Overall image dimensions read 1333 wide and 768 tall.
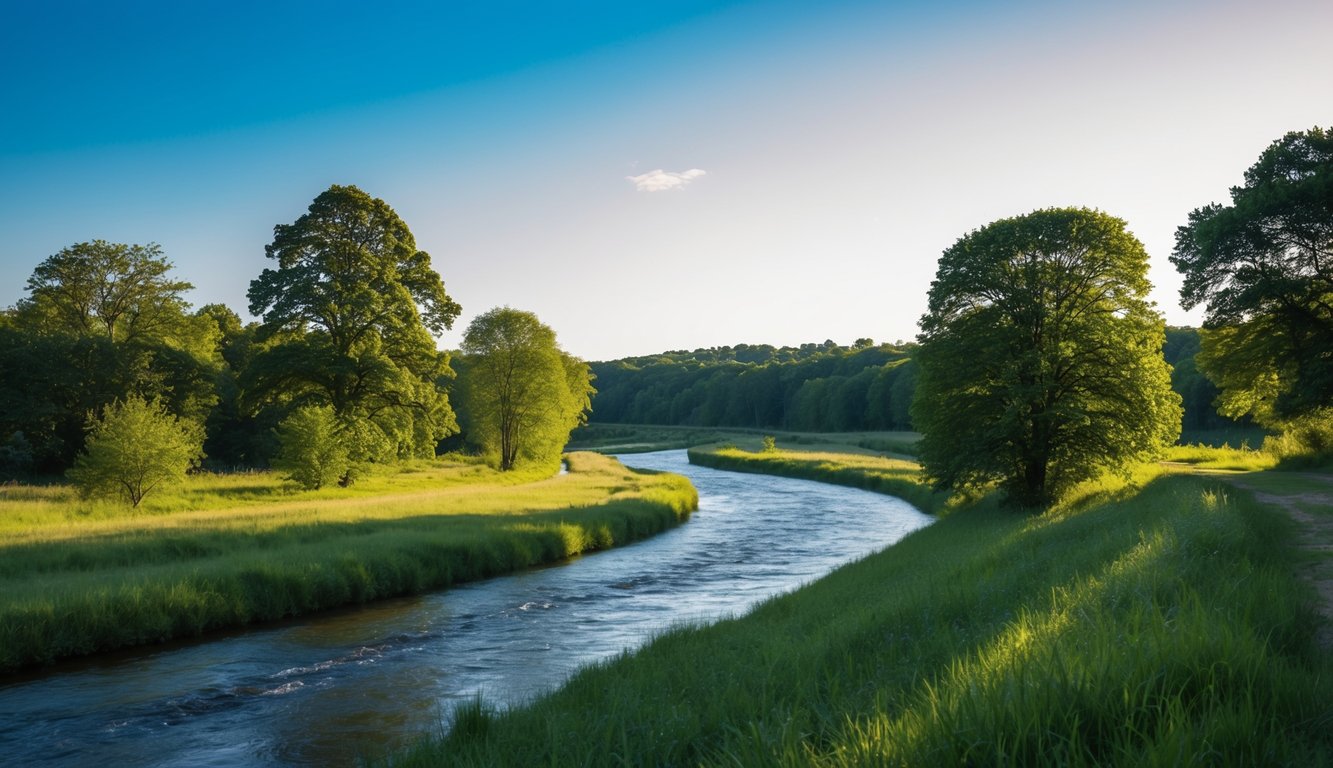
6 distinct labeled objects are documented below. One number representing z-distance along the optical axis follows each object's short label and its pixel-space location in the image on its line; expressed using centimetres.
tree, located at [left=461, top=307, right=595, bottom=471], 5944
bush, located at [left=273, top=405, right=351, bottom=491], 3459
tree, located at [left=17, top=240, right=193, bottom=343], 4875
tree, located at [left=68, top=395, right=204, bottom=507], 2742
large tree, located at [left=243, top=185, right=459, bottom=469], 3672
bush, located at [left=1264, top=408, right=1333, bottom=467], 3172
